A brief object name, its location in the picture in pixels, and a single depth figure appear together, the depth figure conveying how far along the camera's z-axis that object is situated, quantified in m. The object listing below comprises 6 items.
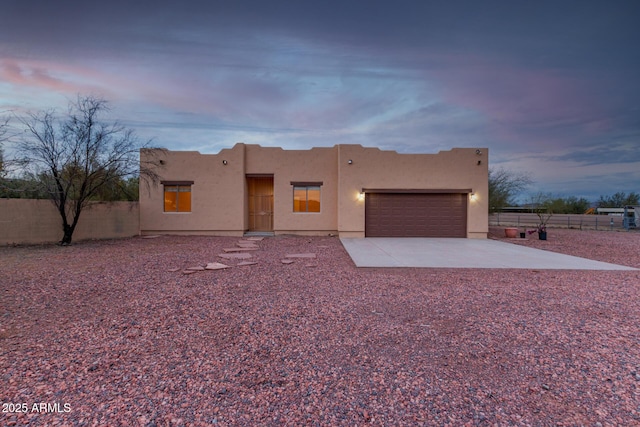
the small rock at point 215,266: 7.04
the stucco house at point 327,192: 13.68
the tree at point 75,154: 10.76
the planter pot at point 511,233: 14.43
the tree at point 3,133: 7.54
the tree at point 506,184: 20.25
